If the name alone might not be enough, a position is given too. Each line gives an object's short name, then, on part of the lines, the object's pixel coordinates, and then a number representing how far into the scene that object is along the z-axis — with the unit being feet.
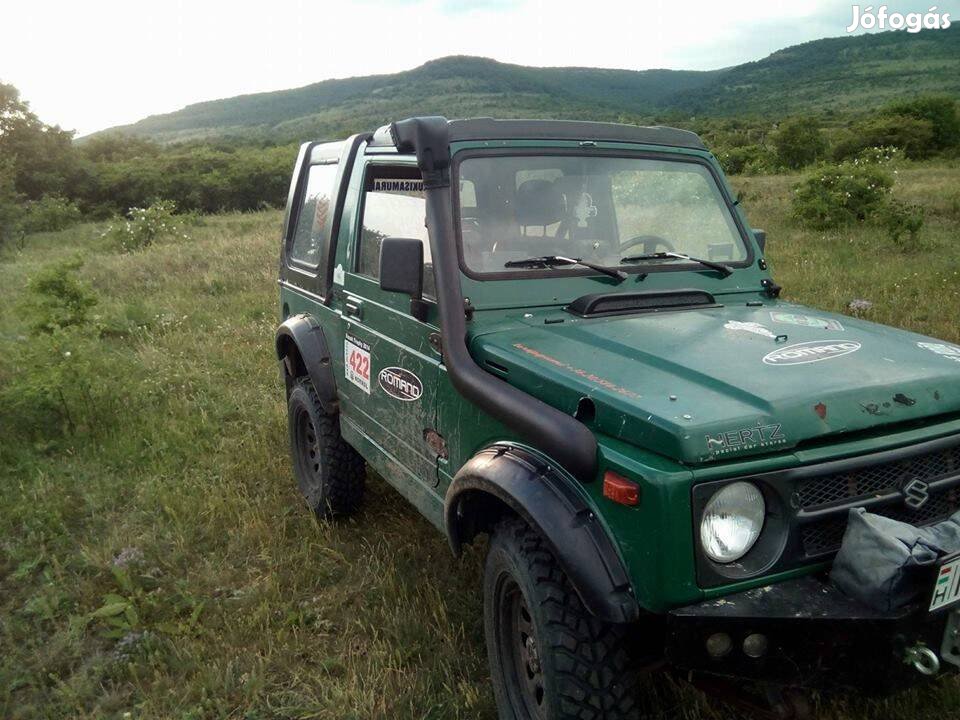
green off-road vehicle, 6.59
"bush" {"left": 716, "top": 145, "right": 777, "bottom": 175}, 80.69
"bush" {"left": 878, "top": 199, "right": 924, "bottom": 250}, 35.81
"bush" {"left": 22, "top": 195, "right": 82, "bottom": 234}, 83.61
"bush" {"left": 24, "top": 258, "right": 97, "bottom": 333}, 20.02
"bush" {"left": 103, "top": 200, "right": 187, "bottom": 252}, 53.01
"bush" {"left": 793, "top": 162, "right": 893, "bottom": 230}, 41.78
